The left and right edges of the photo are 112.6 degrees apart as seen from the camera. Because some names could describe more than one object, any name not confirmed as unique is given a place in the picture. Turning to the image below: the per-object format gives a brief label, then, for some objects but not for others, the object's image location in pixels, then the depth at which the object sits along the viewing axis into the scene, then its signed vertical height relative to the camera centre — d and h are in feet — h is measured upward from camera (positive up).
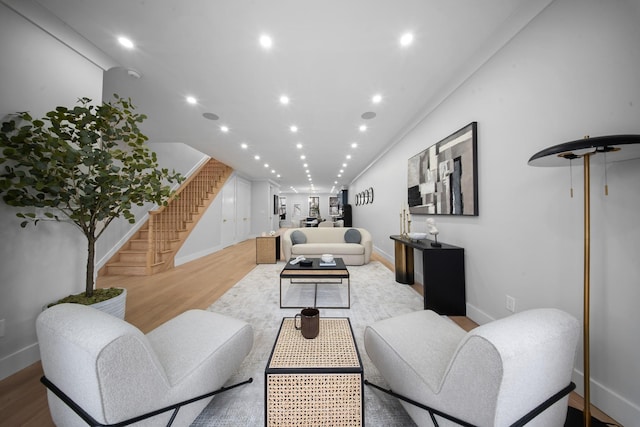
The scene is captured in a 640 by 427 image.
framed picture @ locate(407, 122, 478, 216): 7.77 +1.70
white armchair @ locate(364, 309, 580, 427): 2.60 -2.21
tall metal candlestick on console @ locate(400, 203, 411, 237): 11.78 -0.32
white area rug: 4.14 -3.76
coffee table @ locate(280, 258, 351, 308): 8.84 -2.37
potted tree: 4.87 +1.17
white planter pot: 5.66 -2.40
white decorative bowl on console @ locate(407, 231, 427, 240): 9.95 -0.97
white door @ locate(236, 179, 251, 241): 27.12 +1.17
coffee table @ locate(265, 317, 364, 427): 3.35 -2.84
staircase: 13.46 -1.11
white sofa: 15.17 -2.36
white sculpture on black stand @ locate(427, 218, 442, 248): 8.77 -0.55
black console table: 8.15 -2.49
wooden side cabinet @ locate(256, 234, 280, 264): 16.22 -2.60
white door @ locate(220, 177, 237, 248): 22.89 +0.37
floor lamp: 3.17 +1.03
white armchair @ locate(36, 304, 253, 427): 2.61 -2.19
